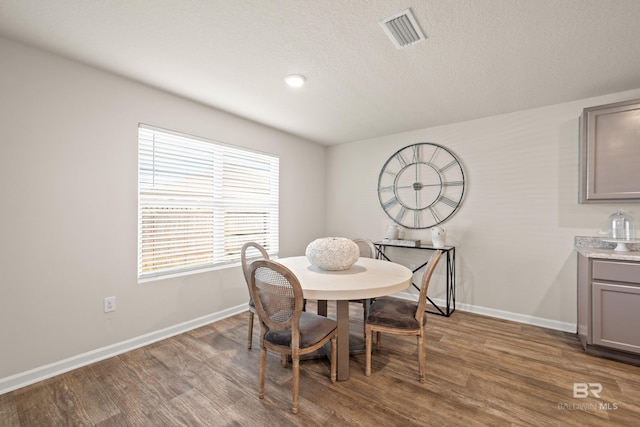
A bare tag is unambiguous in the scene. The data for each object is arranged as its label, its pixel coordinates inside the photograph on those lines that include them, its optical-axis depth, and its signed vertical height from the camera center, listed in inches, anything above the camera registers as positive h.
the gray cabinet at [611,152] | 94.6 +21.0
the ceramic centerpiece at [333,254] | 86.4 -12.9
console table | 132.3 -32.1
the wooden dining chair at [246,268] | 89.7 -17.9
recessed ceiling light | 92.4 +44.5
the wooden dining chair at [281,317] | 65.1 -25.7
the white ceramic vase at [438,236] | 131.5 -11.5
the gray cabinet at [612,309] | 86.0 -30.7
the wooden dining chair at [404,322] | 77.0 -31.3
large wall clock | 140.6 +14.3
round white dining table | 69.2 -19.0
